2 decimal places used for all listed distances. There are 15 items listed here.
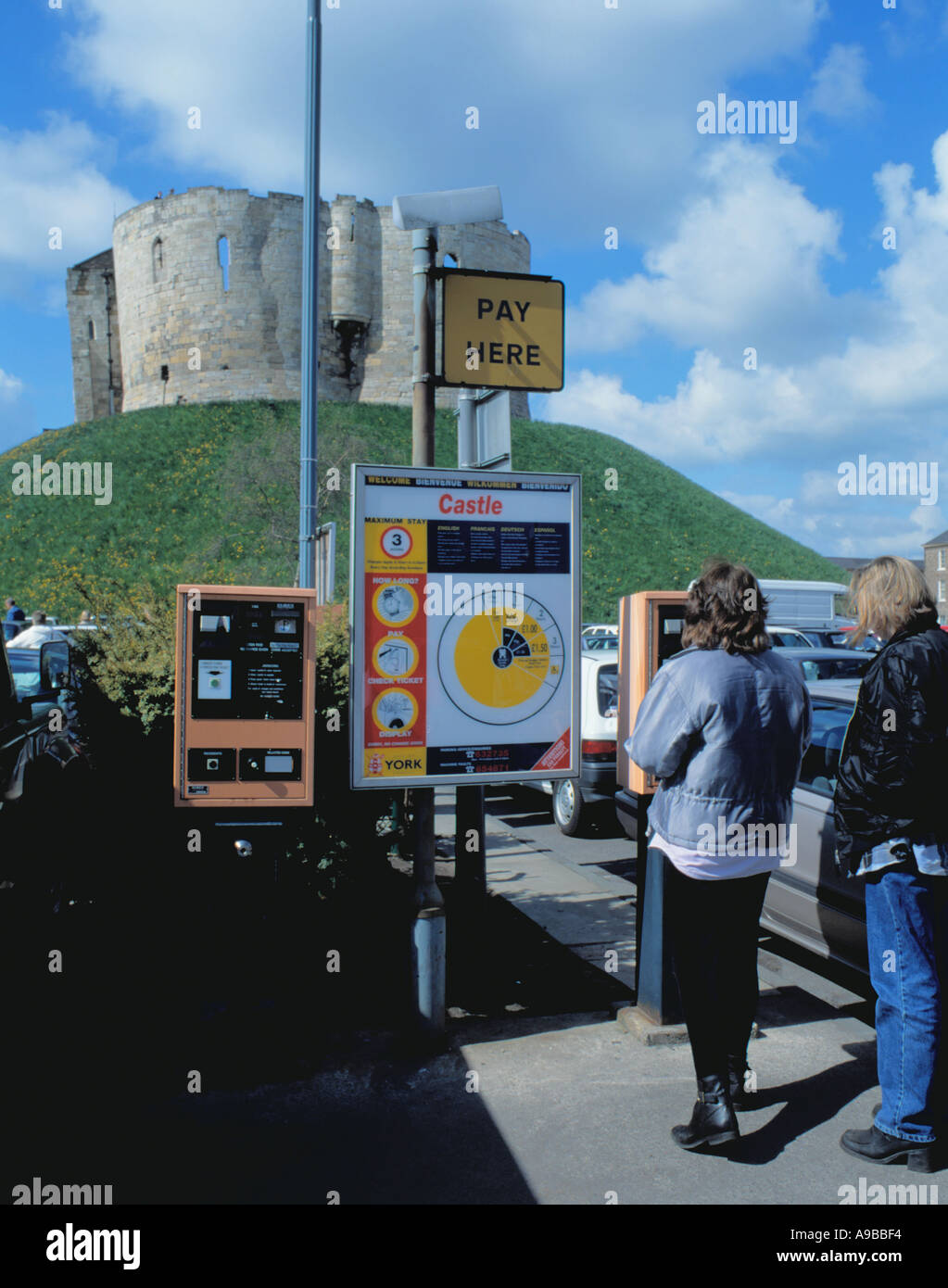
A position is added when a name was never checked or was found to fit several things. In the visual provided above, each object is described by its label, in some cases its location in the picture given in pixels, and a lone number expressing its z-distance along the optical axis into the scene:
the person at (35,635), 13.18
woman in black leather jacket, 3.14
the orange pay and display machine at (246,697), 4.01
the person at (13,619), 16.33
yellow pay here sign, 4.40
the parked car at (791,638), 15.35
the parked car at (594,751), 8.37
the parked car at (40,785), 3.08
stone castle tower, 49.41
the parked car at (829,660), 7.52
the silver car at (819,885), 4.35
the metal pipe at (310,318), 10.90
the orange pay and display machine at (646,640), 4.21
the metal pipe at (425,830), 4.04
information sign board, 4.04
